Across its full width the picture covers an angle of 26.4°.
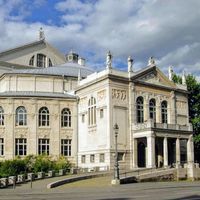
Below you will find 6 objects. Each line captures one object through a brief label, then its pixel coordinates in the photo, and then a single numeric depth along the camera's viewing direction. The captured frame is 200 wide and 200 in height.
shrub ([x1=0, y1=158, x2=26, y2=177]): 43.97
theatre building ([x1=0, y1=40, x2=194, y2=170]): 49.97
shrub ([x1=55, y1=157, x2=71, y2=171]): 48.78
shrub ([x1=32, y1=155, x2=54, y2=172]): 47.34
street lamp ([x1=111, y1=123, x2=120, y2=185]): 35.67
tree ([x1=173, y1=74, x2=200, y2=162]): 64.19
